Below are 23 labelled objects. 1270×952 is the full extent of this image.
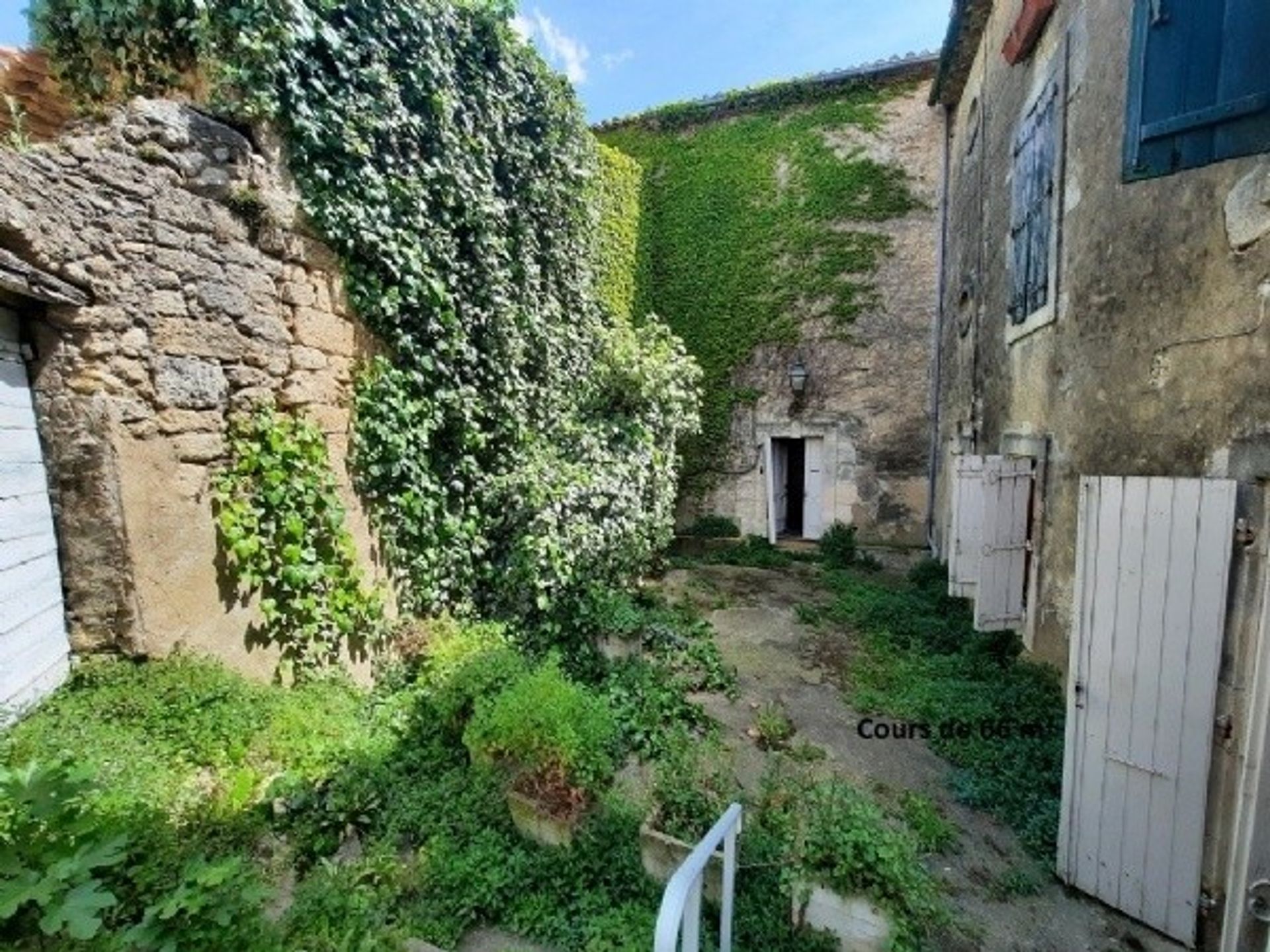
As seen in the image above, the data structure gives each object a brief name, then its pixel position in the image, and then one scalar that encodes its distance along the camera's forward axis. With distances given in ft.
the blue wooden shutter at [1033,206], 14.90
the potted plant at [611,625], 16.75
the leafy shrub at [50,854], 4.87
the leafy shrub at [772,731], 13.43
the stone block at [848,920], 8.14
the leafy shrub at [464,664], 12.57
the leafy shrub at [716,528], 33.65
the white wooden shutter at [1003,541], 15.42
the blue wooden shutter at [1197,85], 6.41
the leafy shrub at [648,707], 12.74
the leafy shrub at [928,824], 10.34
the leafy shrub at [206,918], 5.66
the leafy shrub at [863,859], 8.30
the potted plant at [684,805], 9.24
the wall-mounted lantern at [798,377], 31.53
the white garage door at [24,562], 8.45
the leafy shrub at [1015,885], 9.47
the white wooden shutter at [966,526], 15.58
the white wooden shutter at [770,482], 32.96
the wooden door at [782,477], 34.06
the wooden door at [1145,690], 8.23
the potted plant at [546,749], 10.00
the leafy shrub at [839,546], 29.53
